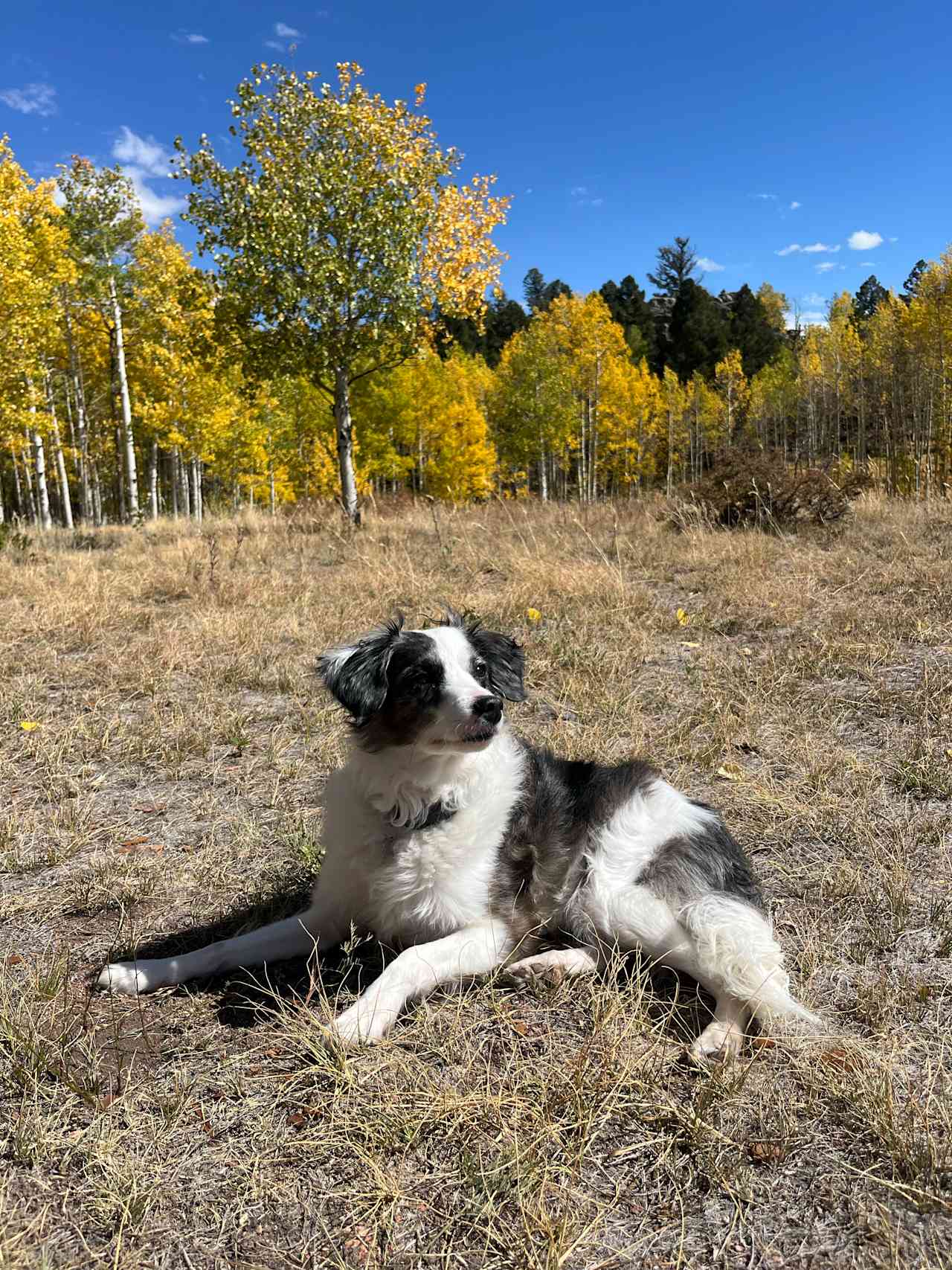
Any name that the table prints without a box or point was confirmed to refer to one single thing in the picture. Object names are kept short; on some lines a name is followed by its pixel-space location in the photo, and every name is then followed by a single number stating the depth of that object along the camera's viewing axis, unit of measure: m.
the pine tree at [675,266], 71.81
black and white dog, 2.49
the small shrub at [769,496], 10.29
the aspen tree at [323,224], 13.36
